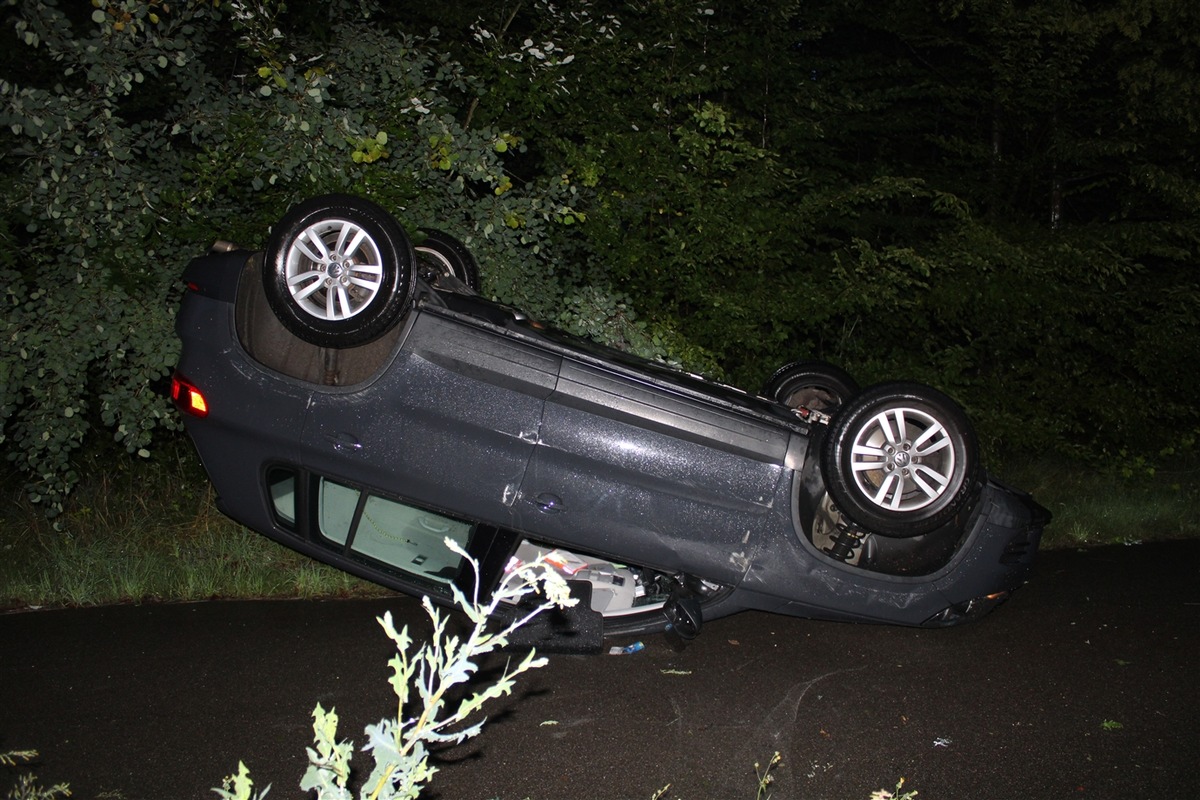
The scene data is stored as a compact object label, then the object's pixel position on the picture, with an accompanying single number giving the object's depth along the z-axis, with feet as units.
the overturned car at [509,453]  15.14
